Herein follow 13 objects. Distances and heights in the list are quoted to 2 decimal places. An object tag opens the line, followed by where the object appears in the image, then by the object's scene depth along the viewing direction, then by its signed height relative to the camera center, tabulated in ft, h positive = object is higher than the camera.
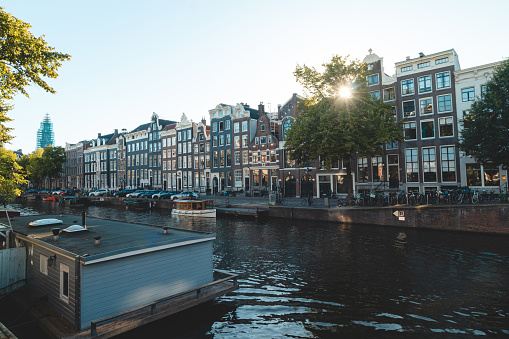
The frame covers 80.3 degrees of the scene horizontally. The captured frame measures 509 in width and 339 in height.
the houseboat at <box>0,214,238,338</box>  30.94 -10.77
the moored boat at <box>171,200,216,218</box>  136.77 -11.73
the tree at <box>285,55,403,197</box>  105.81 +22.38
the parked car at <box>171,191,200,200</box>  175.05 -7.28
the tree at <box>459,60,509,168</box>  94.12 +17.12
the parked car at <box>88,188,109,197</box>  242.78 -6.12
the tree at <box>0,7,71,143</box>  42.86 +19.53
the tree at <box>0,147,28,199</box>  55.52 +1.19
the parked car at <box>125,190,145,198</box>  211.00 -6.50
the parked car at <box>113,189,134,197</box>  231.30 -6.80
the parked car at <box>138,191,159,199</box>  203.19 -6.52
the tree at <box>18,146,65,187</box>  320.29 +26.19
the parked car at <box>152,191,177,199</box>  194.18 -7.00
